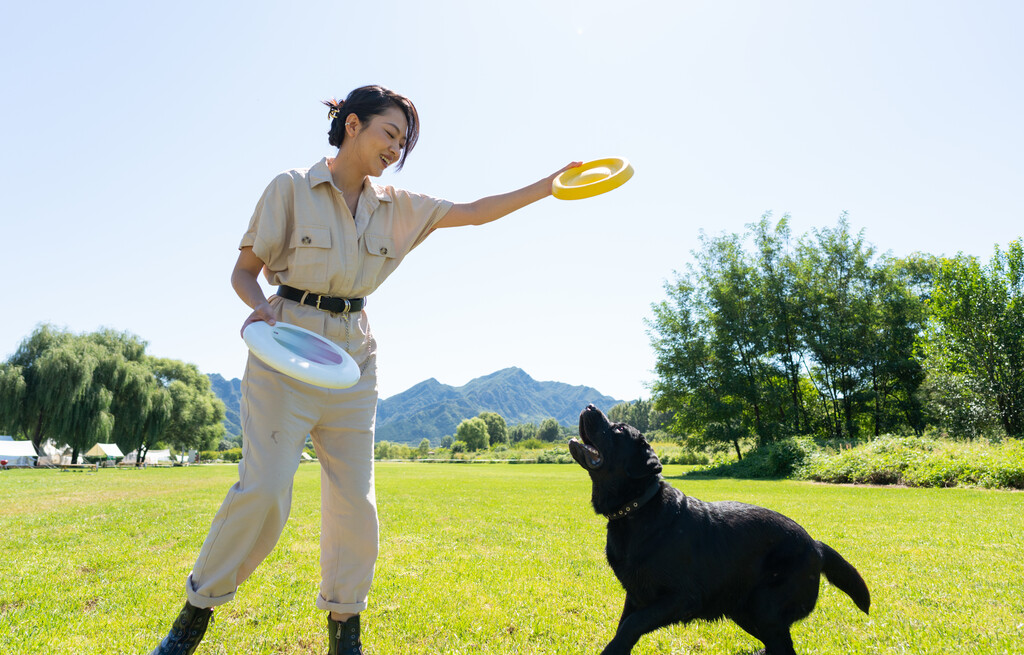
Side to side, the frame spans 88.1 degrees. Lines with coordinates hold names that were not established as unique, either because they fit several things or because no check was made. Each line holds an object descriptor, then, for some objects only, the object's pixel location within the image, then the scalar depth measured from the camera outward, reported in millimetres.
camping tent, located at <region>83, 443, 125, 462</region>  37047
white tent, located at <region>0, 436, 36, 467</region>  46594
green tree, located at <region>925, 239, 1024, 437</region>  22094
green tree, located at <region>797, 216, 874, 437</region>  29066
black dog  2609
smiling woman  2246
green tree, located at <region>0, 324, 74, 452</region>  31141
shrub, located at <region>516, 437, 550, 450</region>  78938
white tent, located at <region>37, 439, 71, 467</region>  41369
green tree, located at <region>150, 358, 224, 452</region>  42938
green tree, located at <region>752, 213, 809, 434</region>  30078
